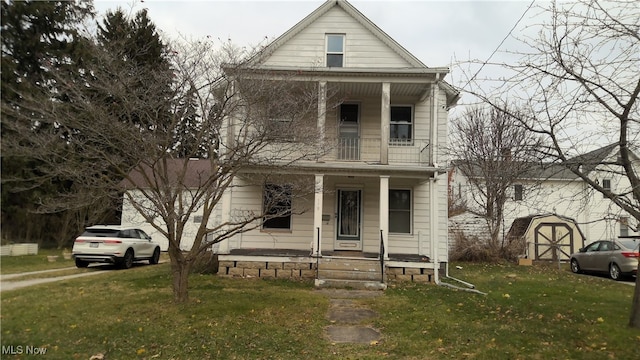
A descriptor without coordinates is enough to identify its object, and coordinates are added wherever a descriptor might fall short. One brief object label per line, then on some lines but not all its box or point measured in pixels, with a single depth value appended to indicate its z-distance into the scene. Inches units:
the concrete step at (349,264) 473.1
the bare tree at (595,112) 223.6
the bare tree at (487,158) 772.0
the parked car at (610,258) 521.7
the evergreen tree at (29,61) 568.5
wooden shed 773.9
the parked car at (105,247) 567.8
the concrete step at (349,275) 456.1
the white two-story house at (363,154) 518.0
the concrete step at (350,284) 437.4
